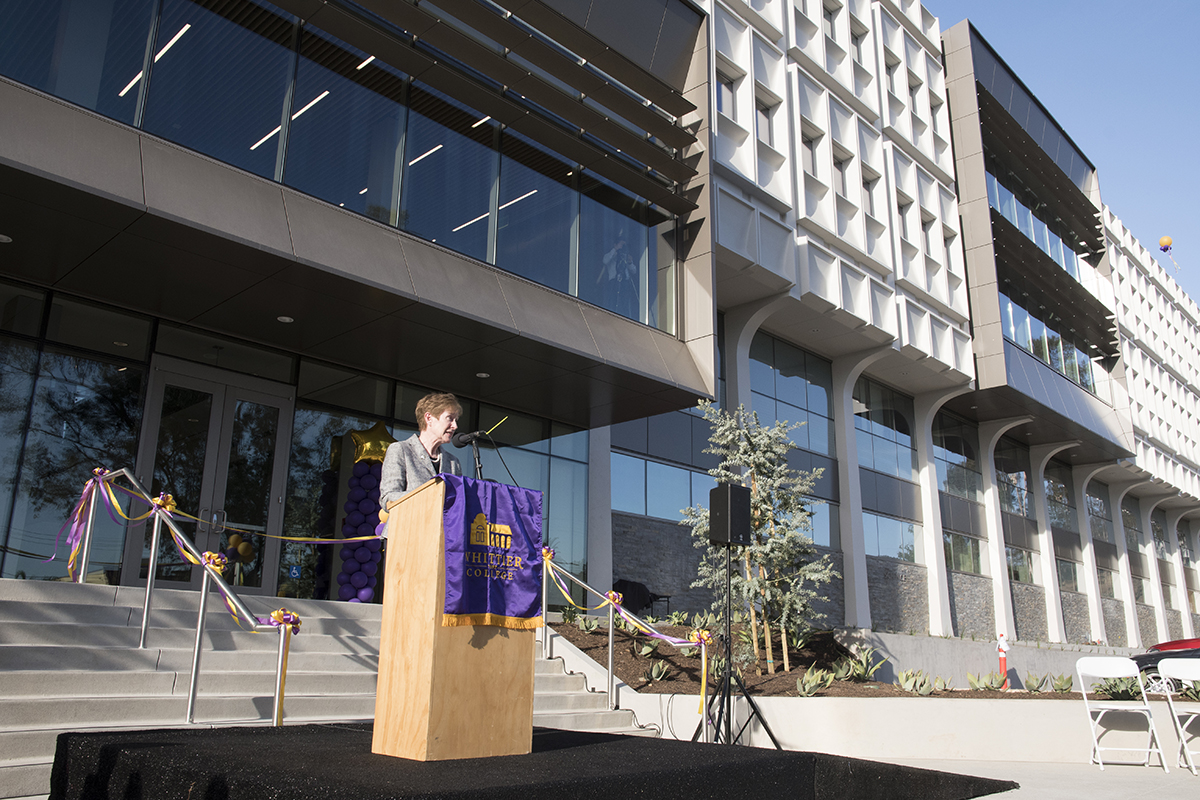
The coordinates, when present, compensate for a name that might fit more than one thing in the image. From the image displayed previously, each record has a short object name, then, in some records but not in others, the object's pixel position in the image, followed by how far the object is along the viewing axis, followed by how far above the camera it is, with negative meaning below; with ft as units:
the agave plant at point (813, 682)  35.45 -2.49
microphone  15.70 +3.26
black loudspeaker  31.81 +3.78
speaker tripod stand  27.91 -2.75
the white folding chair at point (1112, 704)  31.04 -2.79
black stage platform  11.10 -2.26
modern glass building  30.40 +14.40
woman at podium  16.53 +3.17
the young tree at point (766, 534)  44.37 +4.57
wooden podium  13.39 -0.85
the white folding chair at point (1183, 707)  31.45 -2.59
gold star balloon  42.24 +8.42
